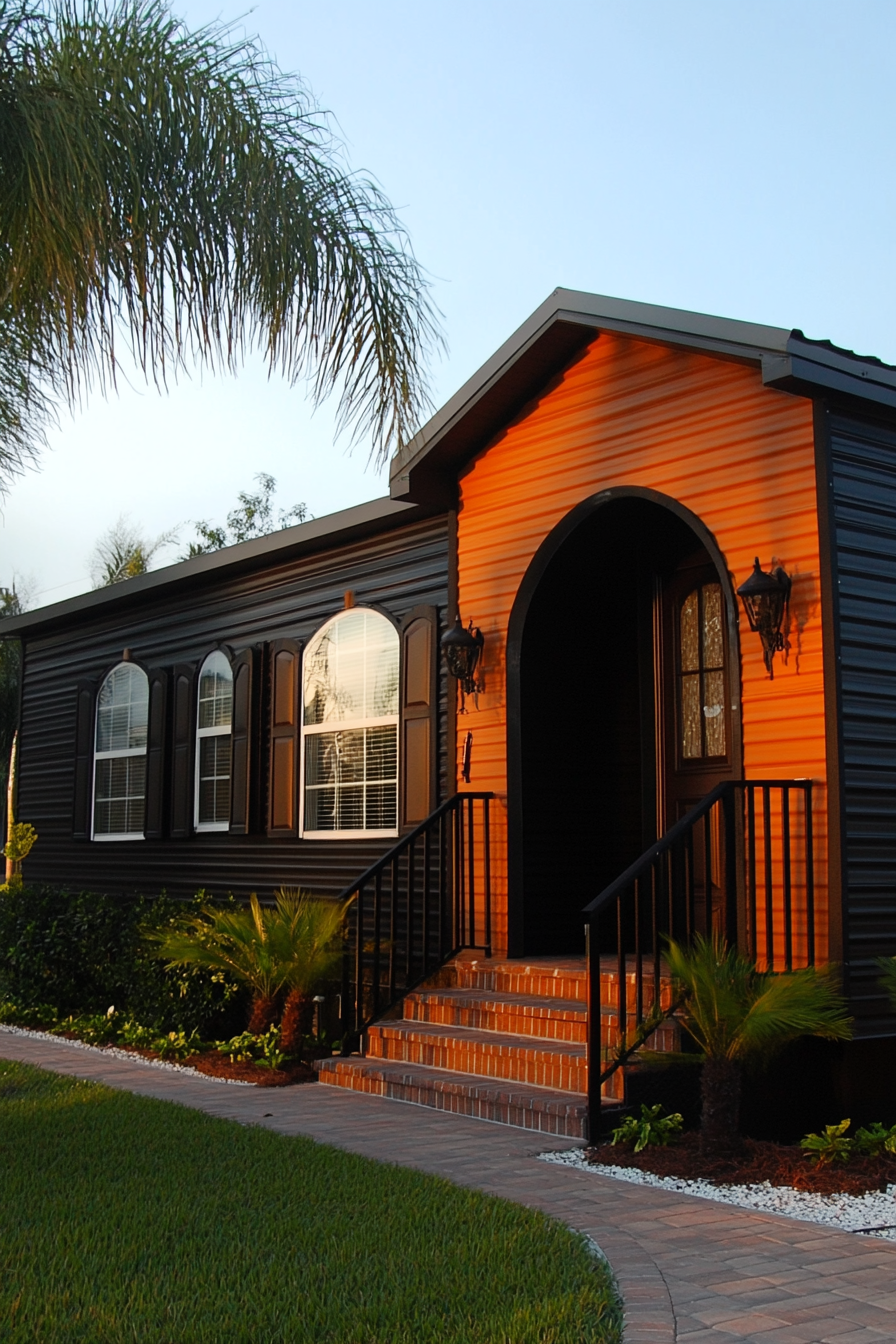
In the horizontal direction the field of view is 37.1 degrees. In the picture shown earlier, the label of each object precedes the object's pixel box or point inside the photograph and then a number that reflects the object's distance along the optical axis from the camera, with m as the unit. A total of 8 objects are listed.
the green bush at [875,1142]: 5.46
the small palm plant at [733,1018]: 5.38
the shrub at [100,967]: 8.71
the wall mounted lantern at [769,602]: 6.28
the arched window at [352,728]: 9.66
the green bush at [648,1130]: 5.63
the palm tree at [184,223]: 5.45
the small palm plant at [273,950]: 7.88
